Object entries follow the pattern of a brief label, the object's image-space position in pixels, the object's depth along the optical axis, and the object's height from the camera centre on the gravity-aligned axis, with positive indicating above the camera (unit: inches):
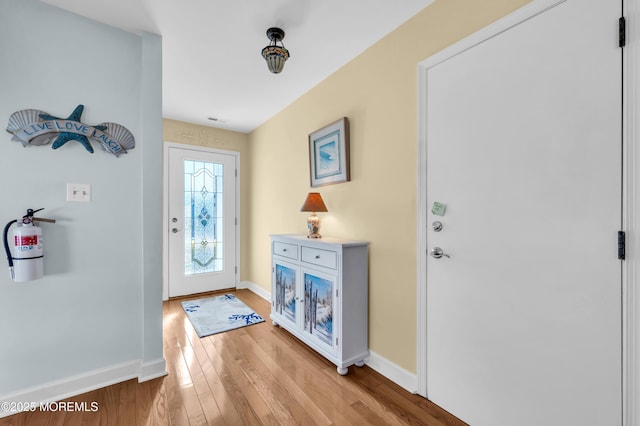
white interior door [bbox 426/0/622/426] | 42.6 -1.9
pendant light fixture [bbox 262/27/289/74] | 73.5 +42.0
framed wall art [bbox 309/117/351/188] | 91.6 +20.7
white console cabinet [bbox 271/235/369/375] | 78.7 -25.9
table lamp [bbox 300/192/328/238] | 97.3 +1.6
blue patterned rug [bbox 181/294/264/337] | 109.2 -44.5
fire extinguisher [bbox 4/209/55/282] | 61.3 -8.4
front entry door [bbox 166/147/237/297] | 146.3 -4.4
